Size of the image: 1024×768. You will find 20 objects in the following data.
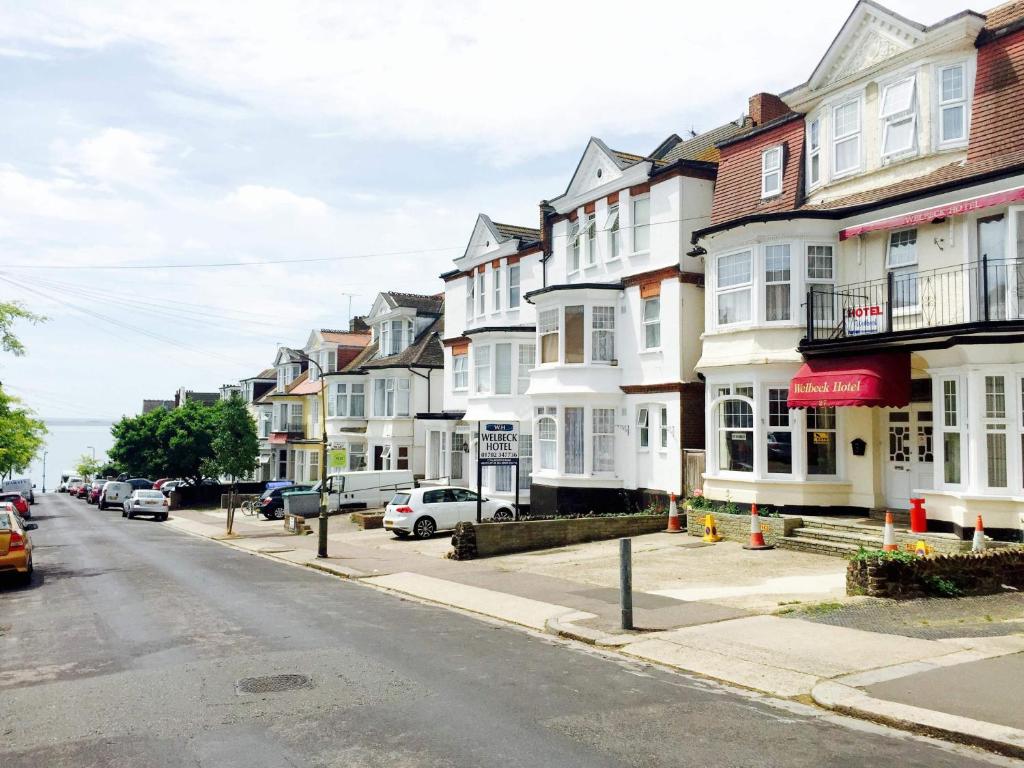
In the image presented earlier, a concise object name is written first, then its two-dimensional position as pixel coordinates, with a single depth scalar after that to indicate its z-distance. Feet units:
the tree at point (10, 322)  71.26
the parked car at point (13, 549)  55.83
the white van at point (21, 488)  201.95
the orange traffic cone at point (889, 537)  48.60
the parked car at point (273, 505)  126.82
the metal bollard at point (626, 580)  38.86
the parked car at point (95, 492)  200.61
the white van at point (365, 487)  119.55
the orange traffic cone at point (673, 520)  72.29
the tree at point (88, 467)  366.63
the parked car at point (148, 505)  144.05
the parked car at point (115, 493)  179.32
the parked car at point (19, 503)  138.92
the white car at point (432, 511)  84.17
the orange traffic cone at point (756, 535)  61.36
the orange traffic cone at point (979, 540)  47.11
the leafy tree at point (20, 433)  86.94
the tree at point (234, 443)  153.89
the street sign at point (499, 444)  72.38
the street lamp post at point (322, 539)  72.84
